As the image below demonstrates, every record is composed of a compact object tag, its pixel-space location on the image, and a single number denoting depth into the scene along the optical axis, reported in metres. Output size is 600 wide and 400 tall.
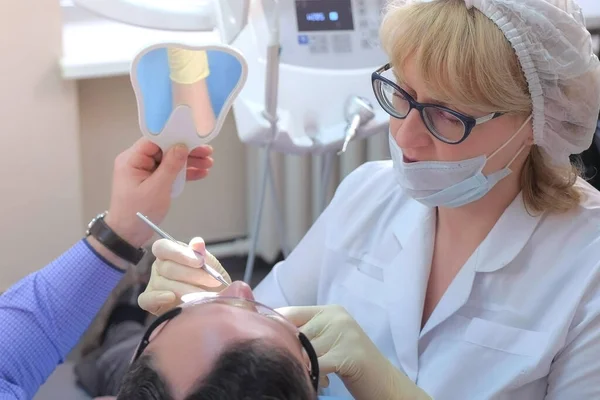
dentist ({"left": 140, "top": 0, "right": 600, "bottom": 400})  1.16
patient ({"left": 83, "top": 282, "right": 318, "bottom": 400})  0.75
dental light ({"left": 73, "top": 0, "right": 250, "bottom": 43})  1.60
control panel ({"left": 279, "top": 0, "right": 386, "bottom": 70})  1.82
